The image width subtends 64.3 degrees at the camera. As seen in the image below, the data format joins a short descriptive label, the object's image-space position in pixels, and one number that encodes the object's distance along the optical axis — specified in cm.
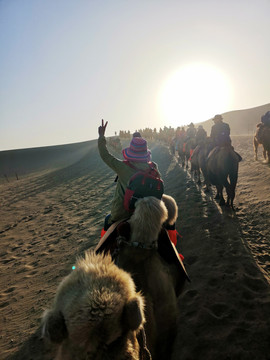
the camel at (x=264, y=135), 979
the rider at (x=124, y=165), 270
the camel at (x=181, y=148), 1519
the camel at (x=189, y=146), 1232
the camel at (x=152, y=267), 184
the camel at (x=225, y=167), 621
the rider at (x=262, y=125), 984
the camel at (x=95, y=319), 109
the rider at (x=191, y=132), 1292
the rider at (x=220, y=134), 645
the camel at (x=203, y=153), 823
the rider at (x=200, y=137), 916
